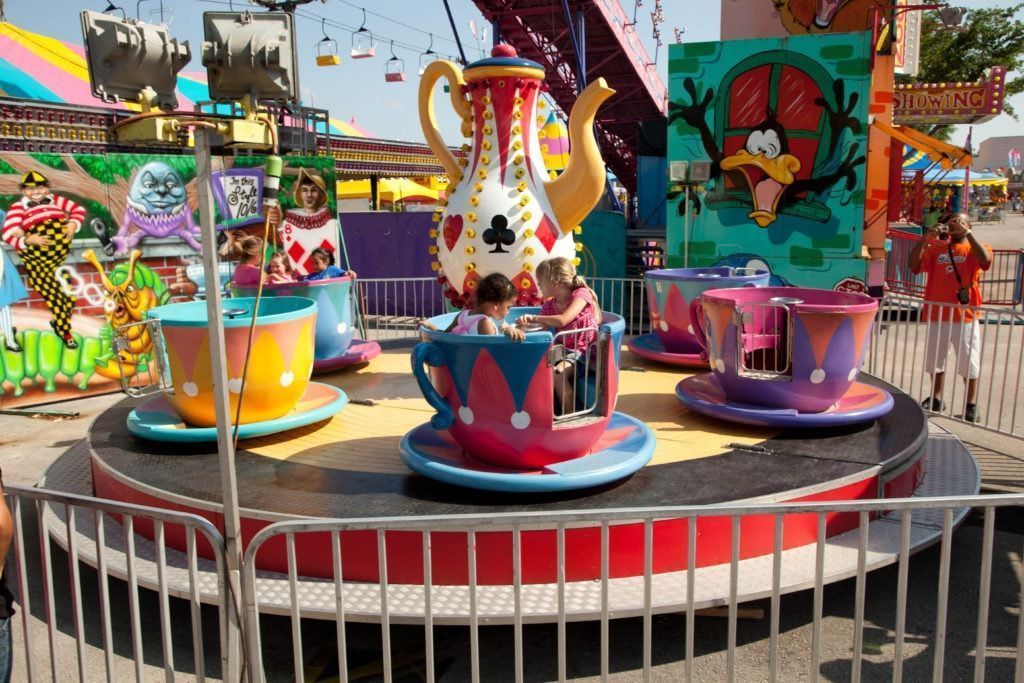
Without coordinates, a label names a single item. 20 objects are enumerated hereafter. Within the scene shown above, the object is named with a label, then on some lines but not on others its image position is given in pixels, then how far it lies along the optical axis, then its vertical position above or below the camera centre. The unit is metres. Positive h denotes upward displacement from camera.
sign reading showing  17.34 +2.37
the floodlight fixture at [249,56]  2.22 +0.43
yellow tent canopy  21.48 +0.81
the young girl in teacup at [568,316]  3.96 -0.44
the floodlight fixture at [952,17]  10.09 +2.37
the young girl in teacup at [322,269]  6.41 -0.35
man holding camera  6.37 -0.61
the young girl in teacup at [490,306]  3.76 -0.37
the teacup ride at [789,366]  4.50 -0.80
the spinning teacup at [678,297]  6.27 -0.57
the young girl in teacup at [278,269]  6.52 -0.36
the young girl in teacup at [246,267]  6.17 -0.31
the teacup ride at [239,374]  4.34 -0.78
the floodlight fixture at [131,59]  2.21 +0.44
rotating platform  3.38 -1.17
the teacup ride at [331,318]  6.05 -0.68
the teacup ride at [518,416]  3.61 -0.85
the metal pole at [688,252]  9.47 -0.36
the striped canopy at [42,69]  19.73 +3.83
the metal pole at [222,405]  2.01 -0.45
